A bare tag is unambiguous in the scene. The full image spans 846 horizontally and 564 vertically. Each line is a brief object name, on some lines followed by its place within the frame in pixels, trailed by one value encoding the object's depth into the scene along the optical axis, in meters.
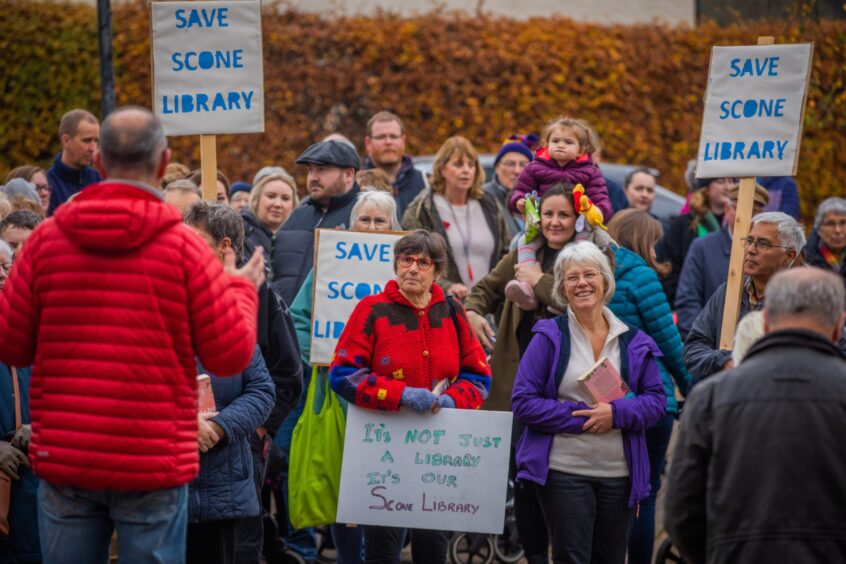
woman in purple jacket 11.83
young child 14.61
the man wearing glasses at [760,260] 12.28
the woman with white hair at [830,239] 18.84
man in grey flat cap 15.78
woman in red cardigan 12.26
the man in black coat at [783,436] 7.69
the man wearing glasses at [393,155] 19.37
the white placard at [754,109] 13.60
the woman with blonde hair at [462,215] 16.98
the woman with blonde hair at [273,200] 17.97
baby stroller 15.27
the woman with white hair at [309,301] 13.61
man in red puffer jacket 8.01
